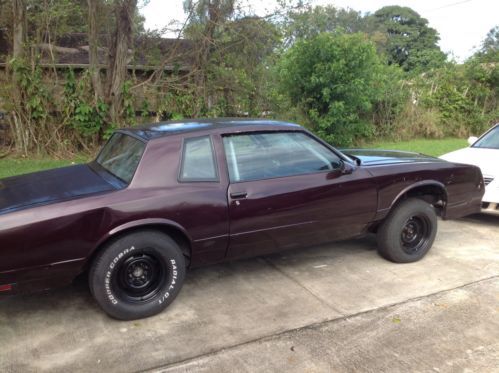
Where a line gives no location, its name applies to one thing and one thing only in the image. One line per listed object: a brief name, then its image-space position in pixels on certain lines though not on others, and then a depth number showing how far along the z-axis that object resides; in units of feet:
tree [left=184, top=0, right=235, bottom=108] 34.19
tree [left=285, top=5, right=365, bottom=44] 35.96
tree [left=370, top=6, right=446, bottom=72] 171.63
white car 19.20
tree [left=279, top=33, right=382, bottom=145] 34.86
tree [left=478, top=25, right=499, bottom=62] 52.60
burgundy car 10.41
